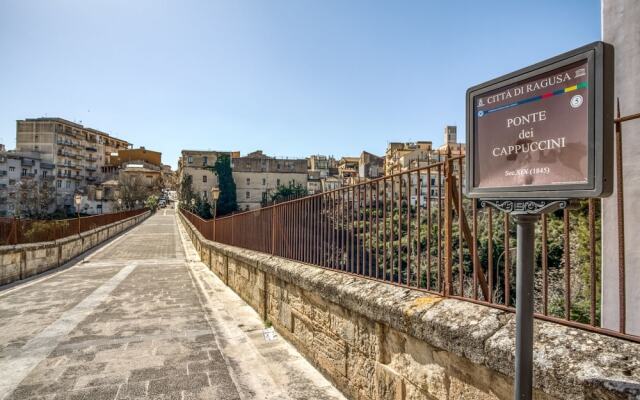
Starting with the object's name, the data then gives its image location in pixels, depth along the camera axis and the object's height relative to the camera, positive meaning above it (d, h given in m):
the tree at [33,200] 58.66 +0.21
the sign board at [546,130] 1.23 +0.28
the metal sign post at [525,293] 1.40 -0.36
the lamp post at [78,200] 19.80 +0.07
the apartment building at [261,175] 70.43 +5.21
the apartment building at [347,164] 78.84 +9.35
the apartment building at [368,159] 70.38 +8.50
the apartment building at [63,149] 73.38 +11.01
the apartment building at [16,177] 60.66 +4.24
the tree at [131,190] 69.55 +2.19
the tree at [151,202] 80.96 -0.13
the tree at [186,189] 62.68 +2.26
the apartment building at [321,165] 90.91 +9.31
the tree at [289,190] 61.38 +2.00
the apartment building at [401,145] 69.90 +12.00
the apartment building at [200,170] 68.06 +5.91
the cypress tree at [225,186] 64.88 +2.85
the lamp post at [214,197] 14.90 +0.20
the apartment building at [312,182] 74.72 +4.11
